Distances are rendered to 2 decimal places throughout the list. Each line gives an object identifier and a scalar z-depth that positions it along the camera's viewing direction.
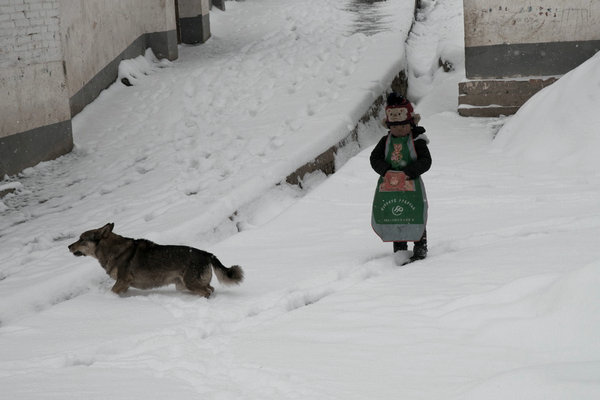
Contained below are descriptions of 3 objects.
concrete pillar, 32.72
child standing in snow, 11.01
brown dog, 10.40
